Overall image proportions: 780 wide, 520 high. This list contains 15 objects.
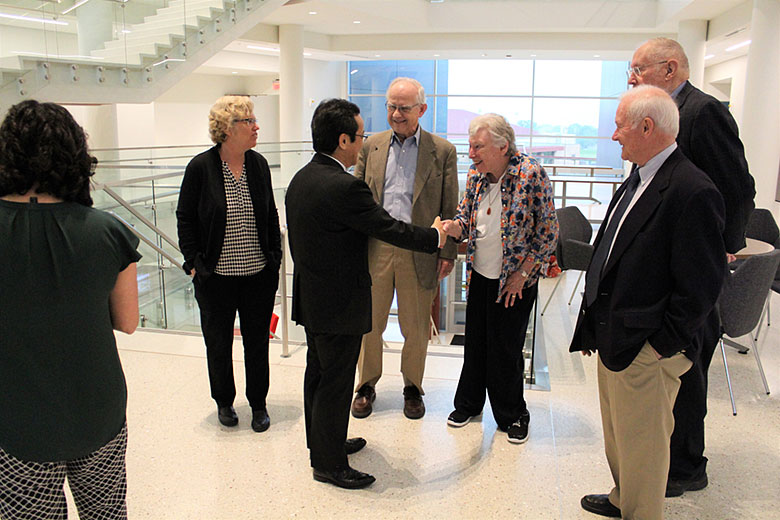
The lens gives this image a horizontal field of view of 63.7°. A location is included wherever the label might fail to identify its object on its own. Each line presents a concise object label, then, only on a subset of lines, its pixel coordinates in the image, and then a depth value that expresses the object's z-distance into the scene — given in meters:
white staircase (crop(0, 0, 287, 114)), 7.36
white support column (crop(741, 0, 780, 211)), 8.14
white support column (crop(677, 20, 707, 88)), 11.73
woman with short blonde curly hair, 2.98
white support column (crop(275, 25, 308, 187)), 14.03
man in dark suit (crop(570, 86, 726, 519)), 2.02
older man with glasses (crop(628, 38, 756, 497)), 2.49
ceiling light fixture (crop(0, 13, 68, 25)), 6.99
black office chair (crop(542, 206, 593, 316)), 4.95
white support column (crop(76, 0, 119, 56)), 8.03
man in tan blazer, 3.22
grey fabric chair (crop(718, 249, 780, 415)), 3.46
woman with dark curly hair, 1.53
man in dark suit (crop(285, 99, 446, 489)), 2.41
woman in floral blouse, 2.86
